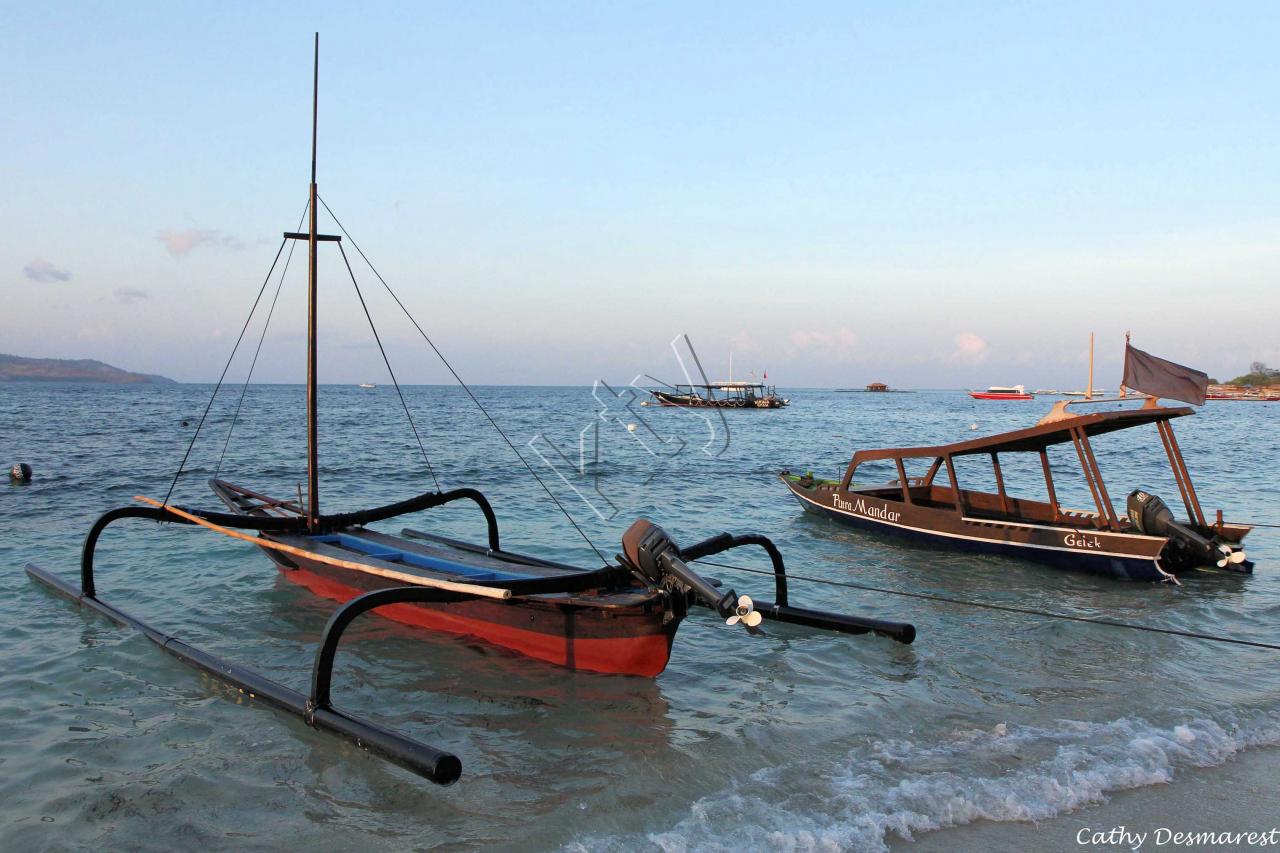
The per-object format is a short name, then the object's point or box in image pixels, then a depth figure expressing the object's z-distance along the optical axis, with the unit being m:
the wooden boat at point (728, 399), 89.50
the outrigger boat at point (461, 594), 7.02
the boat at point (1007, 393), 166.69
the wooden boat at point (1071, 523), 12.88
